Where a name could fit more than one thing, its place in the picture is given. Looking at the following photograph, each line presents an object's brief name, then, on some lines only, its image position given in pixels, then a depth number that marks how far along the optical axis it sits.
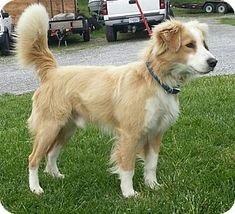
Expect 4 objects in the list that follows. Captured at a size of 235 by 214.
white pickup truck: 6.92
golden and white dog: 3.92
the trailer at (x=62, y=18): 7.63
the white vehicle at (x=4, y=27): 8.34
